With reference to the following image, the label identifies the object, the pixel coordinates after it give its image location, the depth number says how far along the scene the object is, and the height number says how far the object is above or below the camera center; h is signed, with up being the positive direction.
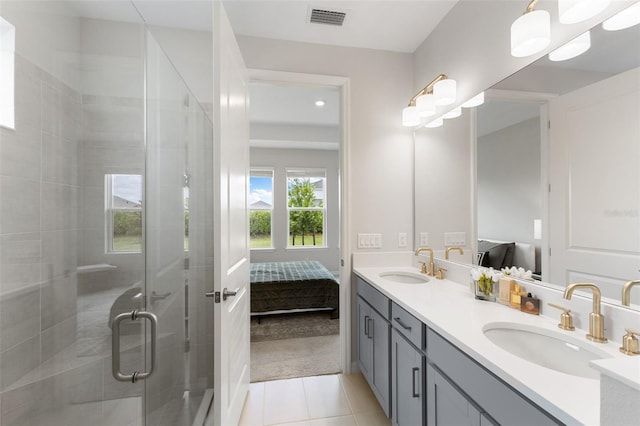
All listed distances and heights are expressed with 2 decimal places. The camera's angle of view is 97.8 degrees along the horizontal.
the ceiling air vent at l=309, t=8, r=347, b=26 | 1.93 +1.41
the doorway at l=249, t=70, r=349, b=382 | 2.35 +0.25
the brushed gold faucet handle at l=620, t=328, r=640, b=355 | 0.88 -0.41
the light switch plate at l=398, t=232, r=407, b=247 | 2.39 -0.21
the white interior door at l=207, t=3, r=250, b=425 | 1.32 -0.11
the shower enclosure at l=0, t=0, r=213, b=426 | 1.10 -0.03
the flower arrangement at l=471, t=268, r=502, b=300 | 1.49 -0.36
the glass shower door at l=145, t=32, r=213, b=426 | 1.54 -0.16
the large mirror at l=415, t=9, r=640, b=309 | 0.99 +0.21
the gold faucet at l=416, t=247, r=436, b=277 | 2.08 -0.39
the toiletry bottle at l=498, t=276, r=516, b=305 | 1.41 -0.38
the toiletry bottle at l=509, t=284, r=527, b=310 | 1.34 -0.39
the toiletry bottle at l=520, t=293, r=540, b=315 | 1.28 -0.42
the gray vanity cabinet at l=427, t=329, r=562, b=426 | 0.75 -0.58
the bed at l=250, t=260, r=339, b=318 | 3.36 -0.96
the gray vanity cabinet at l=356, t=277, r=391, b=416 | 1.67 -0.85
